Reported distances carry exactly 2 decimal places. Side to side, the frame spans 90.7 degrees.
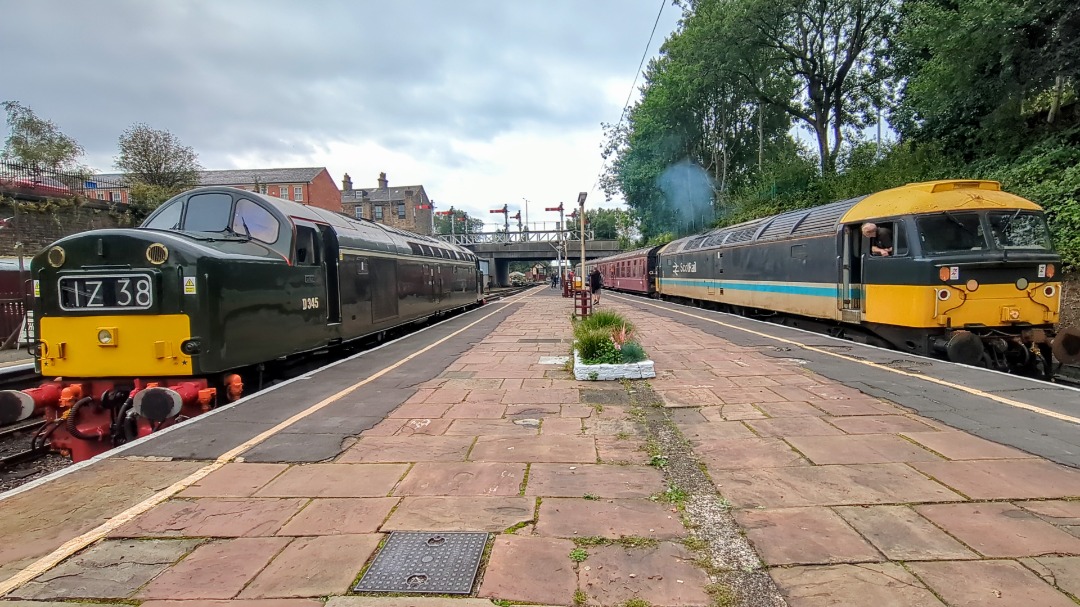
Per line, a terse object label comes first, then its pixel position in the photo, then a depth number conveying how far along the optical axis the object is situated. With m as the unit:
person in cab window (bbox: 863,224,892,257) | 9.07
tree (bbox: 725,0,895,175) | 23.94
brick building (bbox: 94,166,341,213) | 54.56
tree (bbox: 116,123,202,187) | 26.48
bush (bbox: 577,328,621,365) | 7.31
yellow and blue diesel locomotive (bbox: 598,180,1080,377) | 7.95
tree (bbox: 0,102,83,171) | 27.62
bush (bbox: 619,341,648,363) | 7.27
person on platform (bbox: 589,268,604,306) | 25.53
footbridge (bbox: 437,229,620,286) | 59.34
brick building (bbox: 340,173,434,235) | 73.25
